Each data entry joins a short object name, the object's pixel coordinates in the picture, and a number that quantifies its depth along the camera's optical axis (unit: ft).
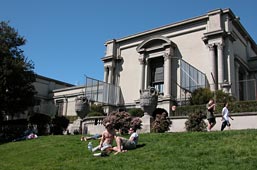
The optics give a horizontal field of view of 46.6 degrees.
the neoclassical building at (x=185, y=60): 95.96
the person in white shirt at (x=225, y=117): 48.78
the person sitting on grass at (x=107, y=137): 36.01
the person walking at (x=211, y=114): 48.69
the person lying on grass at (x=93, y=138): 48.14
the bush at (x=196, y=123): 53.47
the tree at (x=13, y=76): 91.20
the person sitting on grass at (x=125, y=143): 34.81
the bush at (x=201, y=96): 78.69
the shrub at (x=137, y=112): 77.86
